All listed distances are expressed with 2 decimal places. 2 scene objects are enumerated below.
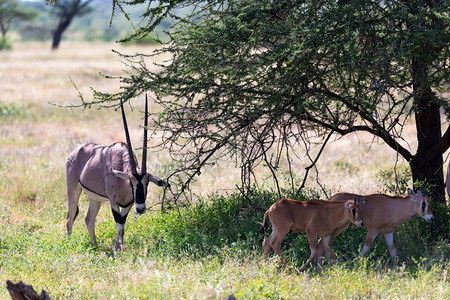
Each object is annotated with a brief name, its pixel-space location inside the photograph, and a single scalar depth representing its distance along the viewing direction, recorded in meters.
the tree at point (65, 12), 114.87
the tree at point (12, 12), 118.44
